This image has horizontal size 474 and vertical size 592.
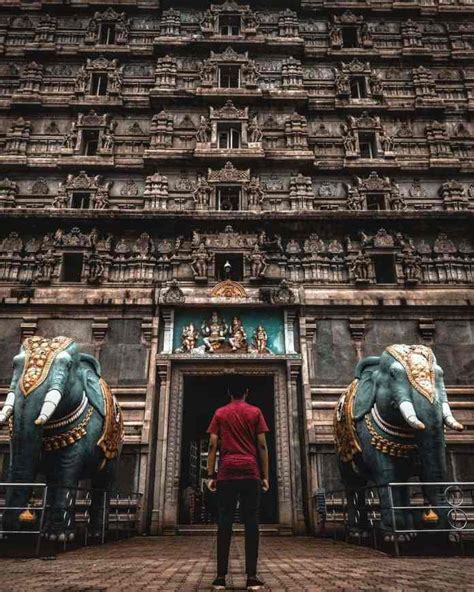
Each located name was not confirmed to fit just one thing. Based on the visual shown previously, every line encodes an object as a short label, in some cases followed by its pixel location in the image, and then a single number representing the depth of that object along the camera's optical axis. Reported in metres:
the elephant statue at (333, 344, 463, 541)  7.24
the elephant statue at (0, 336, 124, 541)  7.23
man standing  4.44
